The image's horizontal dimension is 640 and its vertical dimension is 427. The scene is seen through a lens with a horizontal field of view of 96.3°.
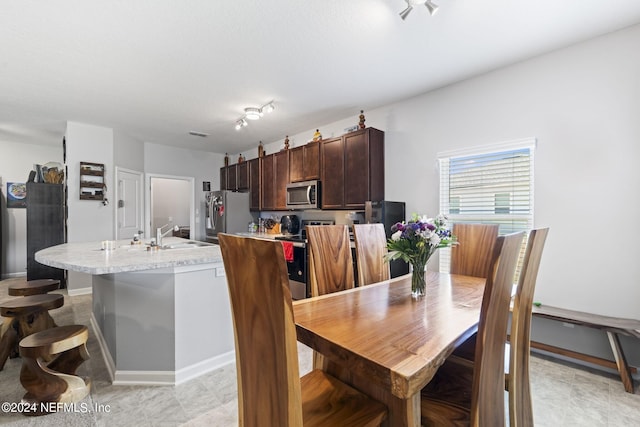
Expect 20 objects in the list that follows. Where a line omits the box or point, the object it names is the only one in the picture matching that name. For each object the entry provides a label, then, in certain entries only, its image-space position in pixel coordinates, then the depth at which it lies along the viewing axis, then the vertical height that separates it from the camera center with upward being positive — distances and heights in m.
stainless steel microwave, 4.15 +0.25
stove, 3.80 -0.80
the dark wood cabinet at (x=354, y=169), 3.54 +0.55
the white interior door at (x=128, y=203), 4.86 +0.16
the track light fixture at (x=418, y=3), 1.75 +1.27
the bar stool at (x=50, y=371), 1.69 -1.02
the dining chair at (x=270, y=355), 0.82 -0.45
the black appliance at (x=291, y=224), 4.98 -0.22
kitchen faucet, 2.73 -0.25
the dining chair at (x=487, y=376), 0.92 -0.59
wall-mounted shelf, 4.39 +0.48
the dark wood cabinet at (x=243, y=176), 5.66 +0.72
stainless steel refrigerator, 5.28 -0.02
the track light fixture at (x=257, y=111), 3.53 +1.28
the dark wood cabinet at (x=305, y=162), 4.19 +0.76
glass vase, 1.60 -0.40
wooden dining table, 0.86 -0.46
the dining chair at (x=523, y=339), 1.22 -0.60
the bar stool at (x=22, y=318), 2.13 -0.87
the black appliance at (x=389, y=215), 3.23 -0.04
